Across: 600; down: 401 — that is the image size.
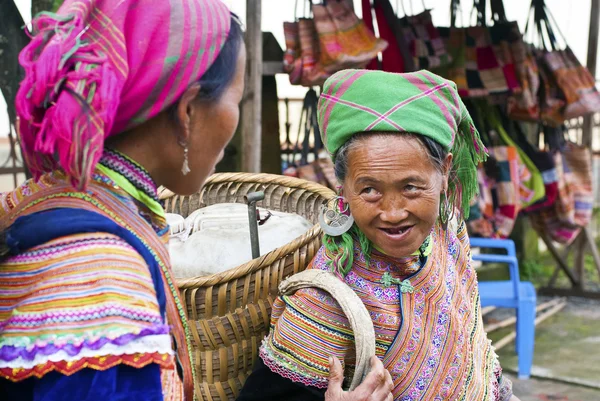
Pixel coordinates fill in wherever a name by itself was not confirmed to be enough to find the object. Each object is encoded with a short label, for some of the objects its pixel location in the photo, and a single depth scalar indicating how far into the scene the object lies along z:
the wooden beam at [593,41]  5.64
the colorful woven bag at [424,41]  4.64
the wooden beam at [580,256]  6.11
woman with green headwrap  1.72
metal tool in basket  2.07
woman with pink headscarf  0.92
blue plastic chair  4.61
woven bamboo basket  1.85
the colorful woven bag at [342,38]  3.88
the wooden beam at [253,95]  3.73
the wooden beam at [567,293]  6.41
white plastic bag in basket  2.12
